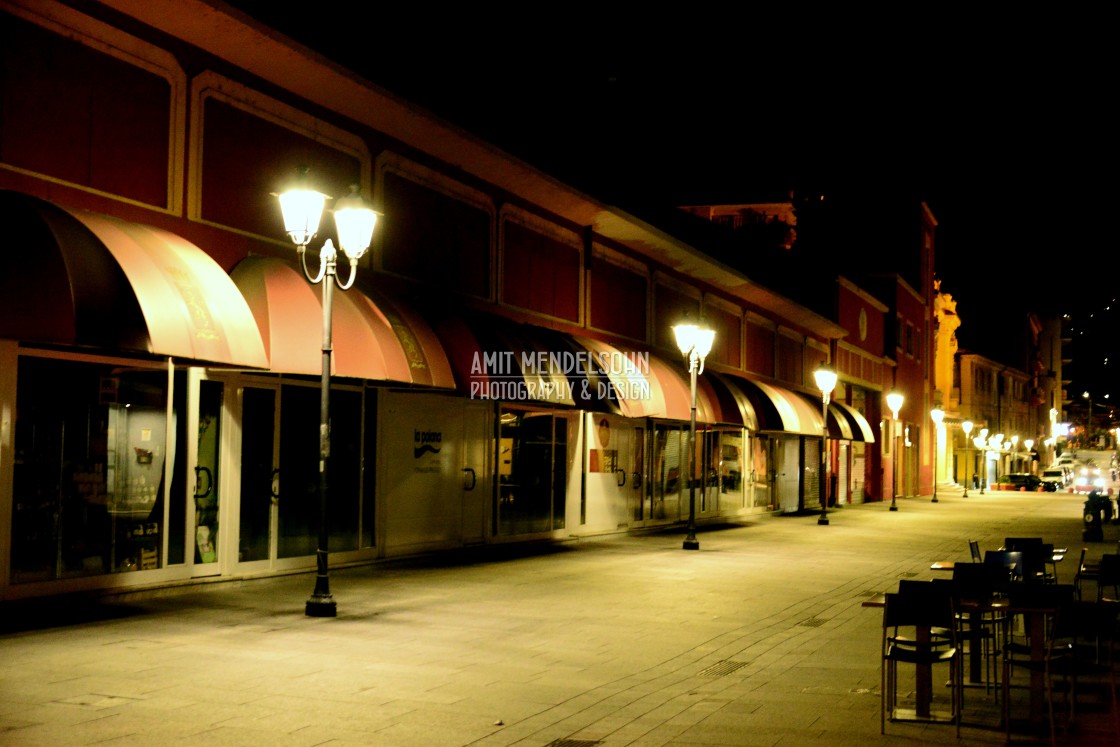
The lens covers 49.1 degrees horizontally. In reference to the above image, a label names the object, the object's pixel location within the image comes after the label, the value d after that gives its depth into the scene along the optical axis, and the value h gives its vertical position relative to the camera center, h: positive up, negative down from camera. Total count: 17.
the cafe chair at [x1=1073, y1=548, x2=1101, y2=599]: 12.44 -1.24
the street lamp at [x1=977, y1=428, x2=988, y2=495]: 71.38 +0.60
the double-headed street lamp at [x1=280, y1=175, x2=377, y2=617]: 13.22 +1.69
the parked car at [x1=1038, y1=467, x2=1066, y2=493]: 72.19 -1.63
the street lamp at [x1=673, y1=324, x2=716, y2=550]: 22.75 +1.93
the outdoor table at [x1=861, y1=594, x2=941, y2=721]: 8.79 -1.70
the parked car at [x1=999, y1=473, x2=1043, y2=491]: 71.25 -1.70
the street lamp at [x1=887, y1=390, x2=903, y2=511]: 44.20 +1.82
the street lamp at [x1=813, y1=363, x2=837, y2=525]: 33.81 +1.95
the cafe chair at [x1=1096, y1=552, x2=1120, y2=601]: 11.28 -1.10
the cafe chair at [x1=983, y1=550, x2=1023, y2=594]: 11.58 -1.02
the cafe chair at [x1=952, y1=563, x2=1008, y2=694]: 9.02 -1.10
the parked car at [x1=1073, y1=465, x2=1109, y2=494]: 63.52 -1.39
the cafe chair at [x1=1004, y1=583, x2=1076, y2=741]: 8.46 -1.08
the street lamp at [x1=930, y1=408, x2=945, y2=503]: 55.50 +1.28
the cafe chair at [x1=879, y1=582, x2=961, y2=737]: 8.42 -1.35
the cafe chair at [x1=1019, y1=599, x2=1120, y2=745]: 8.38 -1.29
